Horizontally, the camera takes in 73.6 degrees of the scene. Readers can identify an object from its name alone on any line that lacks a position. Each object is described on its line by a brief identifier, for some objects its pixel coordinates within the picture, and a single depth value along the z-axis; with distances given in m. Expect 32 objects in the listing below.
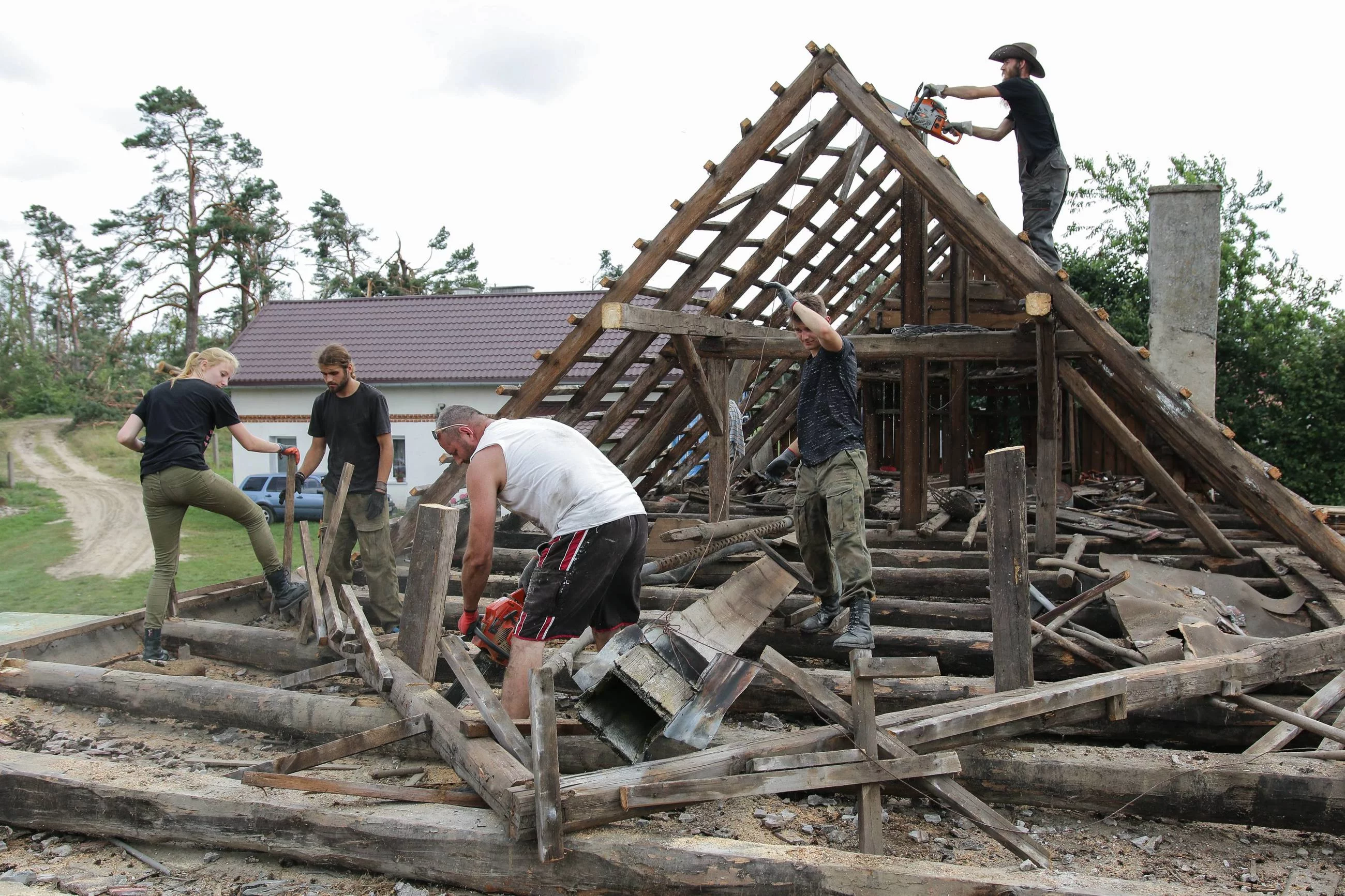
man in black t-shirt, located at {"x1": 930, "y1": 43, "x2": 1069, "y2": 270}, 5.75
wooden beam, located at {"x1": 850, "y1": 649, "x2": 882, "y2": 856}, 2.95
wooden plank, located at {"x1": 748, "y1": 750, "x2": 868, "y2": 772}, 2.92
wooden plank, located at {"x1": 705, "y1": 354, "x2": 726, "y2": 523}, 6.46
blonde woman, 4.95
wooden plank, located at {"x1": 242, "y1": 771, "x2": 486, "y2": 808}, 3.13
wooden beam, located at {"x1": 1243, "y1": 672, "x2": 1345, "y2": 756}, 3.44
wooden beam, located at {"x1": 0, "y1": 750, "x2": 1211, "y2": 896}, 2.59
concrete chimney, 8.82
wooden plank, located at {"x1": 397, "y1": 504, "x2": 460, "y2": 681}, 4.14
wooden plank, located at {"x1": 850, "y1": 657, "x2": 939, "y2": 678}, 2.90
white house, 18.84
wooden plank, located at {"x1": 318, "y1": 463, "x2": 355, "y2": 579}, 4.80
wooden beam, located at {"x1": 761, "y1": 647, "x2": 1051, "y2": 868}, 2.90
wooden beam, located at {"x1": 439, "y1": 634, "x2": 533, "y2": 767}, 3.10
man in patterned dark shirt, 4.27
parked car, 16.84
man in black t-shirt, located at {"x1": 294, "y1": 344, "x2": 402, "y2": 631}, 5.25
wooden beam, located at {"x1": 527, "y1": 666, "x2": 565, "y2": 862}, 2.66
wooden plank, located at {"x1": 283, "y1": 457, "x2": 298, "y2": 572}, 5.27
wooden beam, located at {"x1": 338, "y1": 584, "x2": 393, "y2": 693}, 4.10
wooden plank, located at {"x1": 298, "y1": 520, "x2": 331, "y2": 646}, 4.78
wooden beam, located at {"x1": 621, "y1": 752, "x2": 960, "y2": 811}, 2.79
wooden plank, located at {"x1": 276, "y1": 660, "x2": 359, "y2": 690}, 4.47
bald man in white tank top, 3.45
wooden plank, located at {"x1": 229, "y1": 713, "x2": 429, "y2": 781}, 3.36
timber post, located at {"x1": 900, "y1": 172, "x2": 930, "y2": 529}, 6.70
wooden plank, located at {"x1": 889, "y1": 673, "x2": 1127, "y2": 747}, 3.10
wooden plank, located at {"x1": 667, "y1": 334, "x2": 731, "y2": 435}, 6.42
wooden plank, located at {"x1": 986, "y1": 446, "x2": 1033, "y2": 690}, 3.46
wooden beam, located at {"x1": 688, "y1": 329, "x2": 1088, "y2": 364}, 5.98
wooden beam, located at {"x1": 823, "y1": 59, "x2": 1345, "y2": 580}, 5.05
